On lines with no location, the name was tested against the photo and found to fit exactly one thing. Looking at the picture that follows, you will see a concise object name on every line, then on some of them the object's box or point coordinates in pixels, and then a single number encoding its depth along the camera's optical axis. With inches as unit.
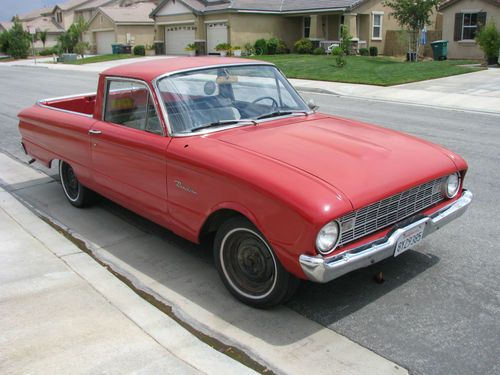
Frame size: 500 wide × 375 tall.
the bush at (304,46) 1332.4
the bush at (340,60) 901.2
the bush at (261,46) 1350.9
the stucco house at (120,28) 1966.0
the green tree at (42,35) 2452.0
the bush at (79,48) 1801.2
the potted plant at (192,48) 1479.0
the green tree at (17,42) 2027.6
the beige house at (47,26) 2896.2
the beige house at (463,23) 1089.4
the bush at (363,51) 1249.4
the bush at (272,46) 1352.1
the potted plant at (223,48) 1353.3
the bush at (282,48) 1373.0
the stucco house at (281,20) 1305.4
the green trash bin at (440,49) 1105.4
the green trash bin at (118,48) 1852.9
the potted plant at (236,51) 1338.6
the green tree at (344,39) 912.8
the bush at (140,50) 1716.3
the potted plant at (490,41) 940.6
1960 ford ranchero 131.0
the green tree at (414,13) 970.7
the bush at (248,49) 1376.4
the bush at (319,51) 1275.8
